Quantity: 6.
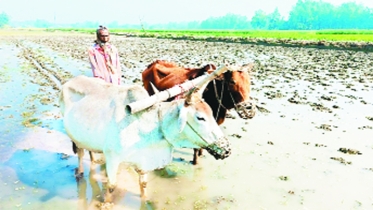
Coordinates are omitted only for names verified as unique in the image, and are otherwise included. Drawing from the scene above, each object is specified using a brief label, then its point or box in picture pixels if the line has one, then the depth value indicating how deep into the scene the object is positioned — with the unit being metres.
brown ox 5.49
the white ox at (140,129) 3.85
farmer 5.51
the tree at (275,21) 135.50
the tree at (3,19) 178.32
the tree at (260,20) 149.38
